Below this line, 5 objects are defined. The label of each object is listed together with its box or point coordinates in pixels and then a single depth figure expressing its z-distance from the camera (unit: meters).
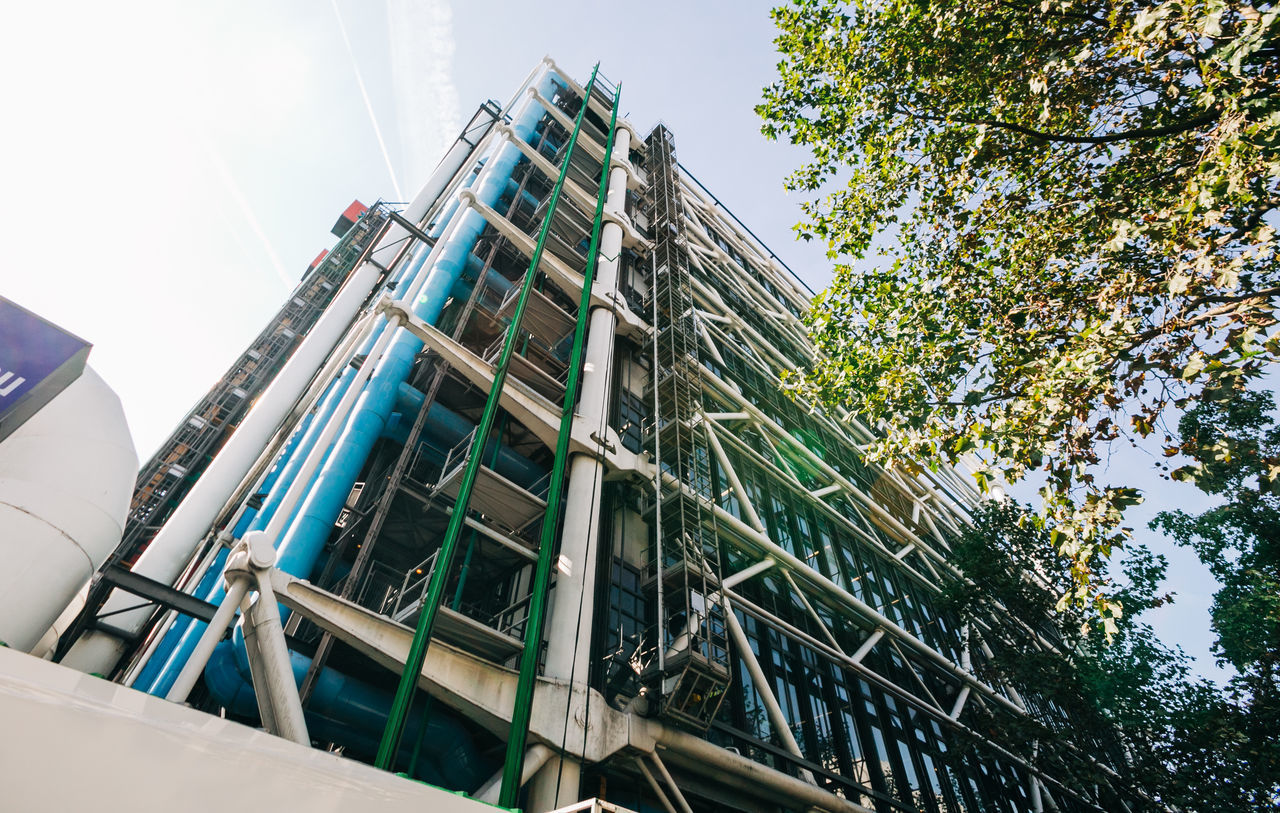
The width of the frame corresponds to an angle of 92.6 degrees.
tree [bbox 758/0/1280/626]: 8.01
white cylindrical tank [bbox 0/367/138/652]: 6.58
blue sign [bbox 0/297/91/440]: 6.15
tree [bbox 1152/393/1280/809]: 15.51
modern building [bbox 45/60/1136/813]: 9.55
